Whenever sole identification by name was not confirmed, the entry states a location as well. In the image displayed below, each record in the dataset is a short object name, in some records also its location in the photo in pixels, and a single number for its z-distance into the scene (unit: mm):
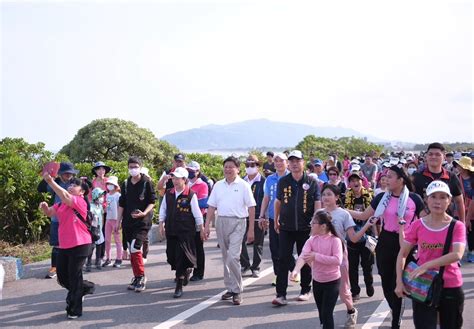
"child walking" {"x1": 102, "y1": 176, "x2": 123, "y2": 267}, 9141
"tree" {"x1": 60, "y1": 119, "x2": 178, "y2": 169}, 17281
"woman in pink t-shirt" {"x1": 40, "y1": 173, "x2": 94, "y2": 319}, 6309
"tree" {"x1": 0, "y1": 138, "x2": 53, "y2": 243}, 9875
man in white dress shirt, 7004
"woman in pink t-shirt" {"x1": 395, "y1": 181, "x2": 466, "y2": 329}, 4168
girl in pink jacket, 5203
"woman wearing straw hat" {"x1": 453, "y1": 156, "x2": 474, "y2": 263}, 9430
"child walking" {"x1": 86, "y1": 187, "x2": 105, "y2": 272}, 8867
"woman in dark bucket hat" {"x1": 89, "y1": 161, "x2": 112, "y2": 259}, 9398
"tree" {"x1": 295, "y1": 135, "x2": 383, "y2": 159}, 36031
